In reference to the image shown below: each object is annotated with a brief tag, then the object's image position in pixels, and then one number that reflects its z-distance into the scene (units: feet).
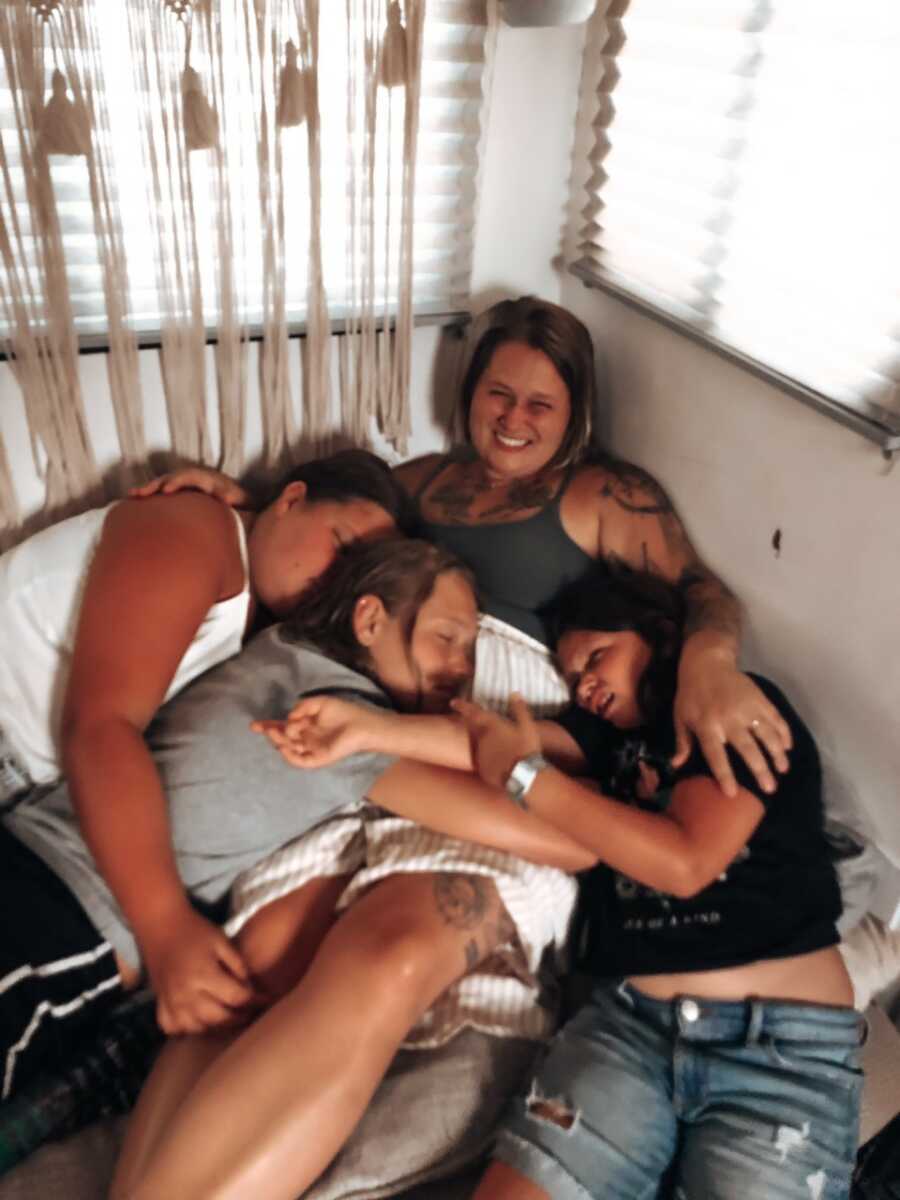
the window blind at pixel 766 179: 3.72
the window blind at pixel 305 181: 4.39
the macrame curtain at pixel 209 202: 4.21
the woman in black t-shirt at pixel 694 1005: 3.43
